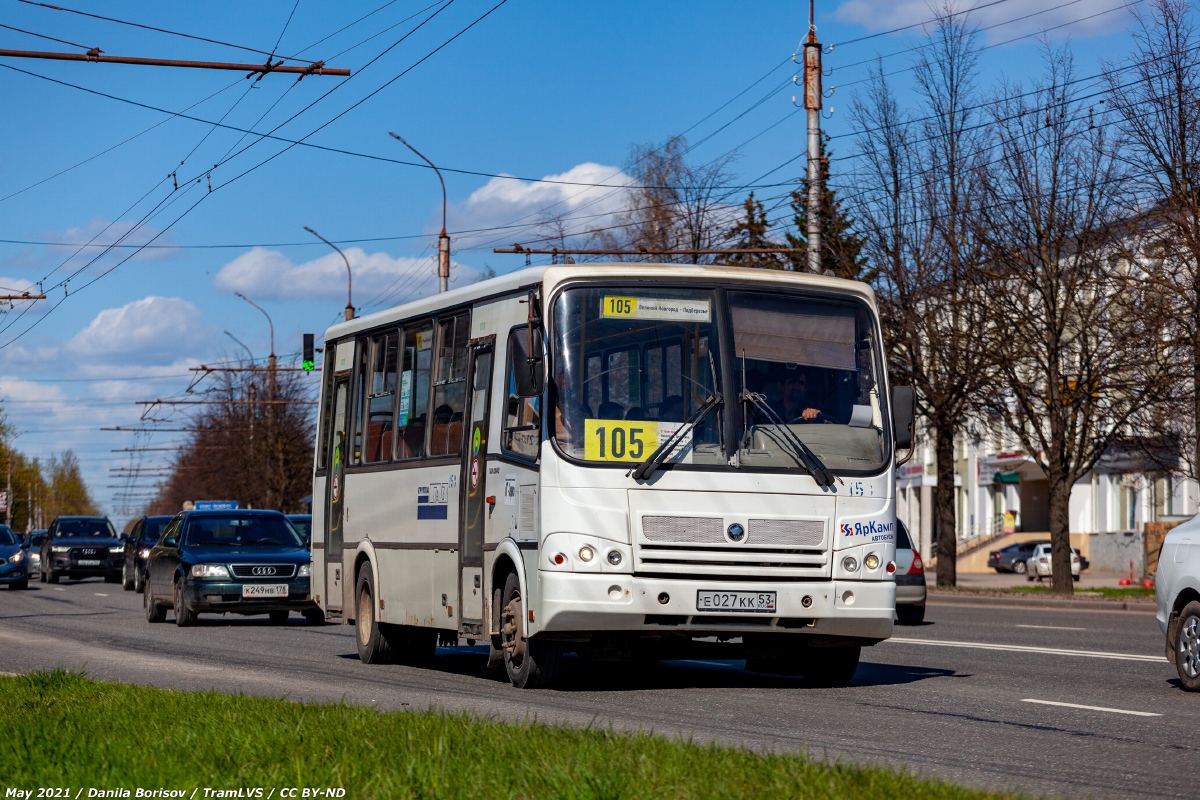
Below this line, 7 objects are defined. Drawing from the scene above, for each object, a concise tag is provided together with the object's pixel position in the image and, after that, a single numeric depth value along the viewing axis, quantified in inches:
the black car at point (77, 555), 1854.1
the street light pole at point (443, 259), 1701.5
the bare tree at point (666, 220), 1899.6
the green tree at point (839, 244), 1522.6
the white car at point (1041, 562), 2321.0
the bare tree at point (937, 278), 1470.2
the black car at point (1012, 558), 2608.3
